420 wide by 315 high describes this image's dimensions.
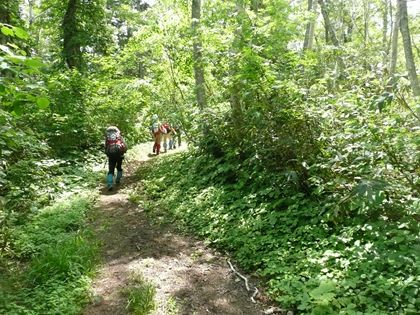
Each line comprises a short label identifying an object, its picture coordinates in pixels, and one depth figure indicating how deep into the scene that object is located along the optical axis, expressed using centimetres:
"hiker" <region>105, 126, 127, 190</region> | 974
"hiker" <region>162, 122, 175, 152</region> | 1478
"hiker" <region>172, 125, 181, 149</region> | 1449
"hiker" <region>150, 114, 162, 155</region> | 1460
